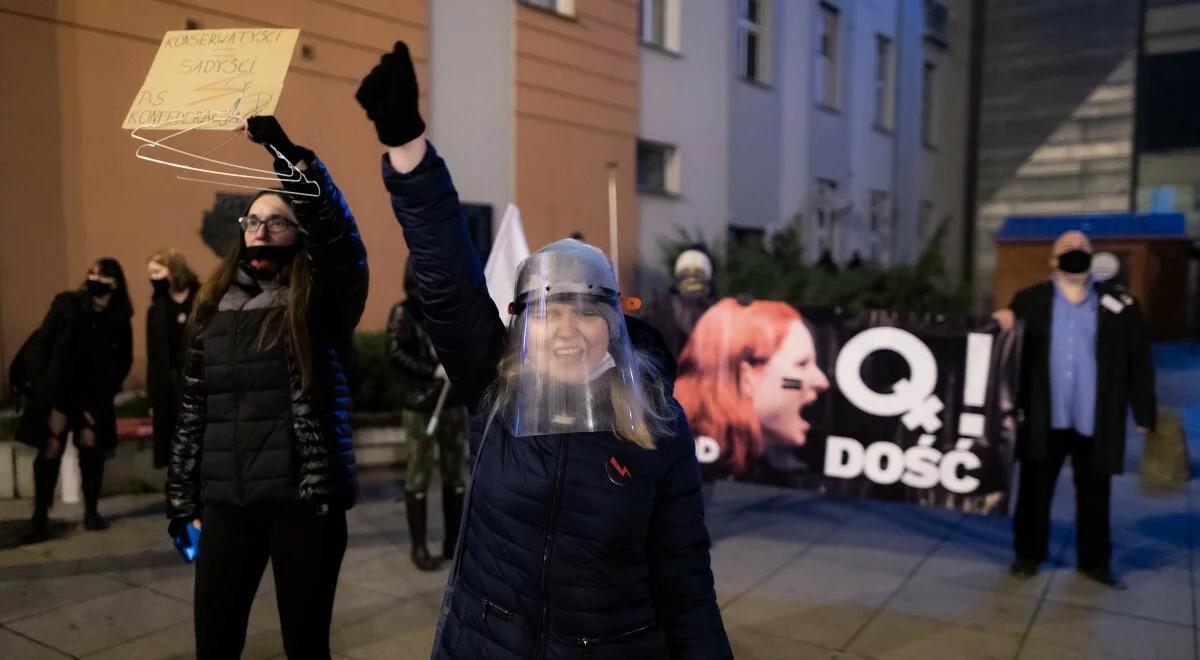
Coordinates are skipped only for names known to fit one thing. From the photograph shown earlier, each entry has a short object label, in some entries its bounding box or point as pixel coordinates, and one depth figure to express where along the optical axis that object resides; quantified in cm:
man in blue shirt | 476
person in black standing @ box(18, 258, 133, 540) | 532
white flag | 450
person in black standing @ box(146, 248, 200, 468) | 558
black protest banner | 500
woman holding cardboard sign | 251
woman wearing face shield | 180
